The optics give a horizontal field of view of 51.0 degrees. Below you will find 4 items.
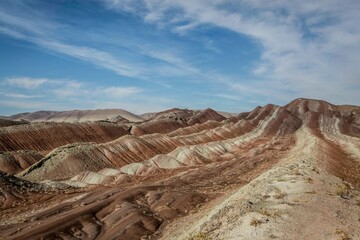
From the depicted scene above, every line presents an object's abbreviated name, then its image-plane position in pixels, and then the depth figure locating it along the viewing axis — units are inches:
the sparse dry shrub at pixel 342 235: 500.1
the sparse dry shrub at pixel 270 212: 597.3
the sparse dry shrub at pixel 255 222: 566.4
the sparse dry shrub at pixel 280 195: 714.2
